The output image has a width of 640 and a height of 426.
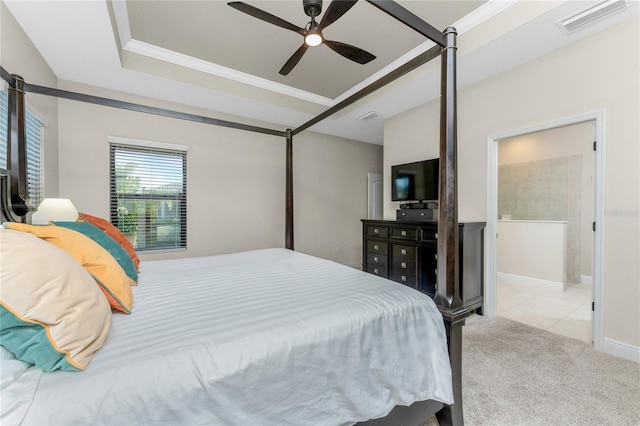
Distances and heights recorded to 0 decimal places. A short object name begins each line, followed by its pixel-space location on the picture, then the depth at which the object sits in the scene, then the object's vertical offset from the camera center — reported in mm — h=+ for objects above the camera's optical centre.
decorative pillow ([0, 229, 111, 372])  682 -274
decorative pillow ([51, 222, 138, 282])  1498 -192
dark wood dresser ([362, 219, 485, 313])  2833 -542
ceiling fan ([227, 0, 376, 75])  1709 +1317
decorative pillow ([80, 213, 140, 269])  1908 -167
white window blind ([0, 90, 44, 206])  2371 +492
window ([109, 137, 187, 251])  3301 +221
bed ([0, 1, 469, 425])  702 -460
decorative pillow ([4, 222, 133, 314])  1089 -225
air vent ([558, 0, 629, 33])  1924 +1491
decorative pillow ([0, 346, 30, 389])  639 -397
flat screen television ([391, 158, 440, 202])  3434 +399
